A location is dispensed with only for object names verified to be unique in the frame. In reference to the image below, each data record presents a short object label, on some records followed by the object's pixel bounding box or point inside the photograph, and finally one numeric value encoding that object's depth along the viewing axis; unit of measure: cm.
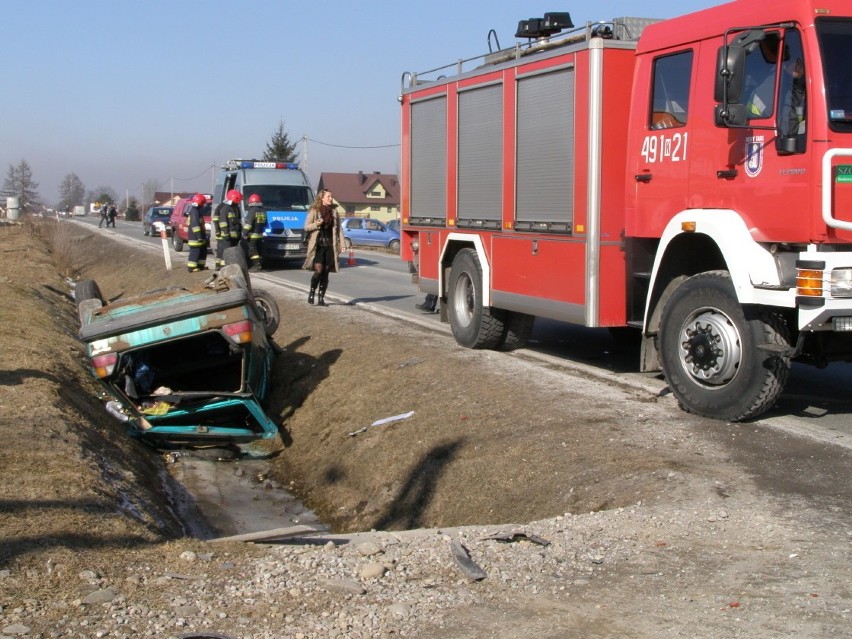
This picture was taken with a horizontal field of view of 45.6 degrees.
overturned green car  1019
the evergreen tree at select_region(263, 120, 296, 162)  7444
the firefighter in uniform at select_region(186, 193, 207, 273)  1808
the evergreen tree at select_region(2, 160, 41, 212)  12181
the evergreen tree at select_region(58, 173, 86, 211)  18112
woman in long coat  1644
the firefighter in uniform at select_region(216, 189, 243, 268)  1823
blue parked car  4181
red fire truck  713
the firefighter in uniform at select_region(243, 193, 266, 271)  1972
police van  2681
